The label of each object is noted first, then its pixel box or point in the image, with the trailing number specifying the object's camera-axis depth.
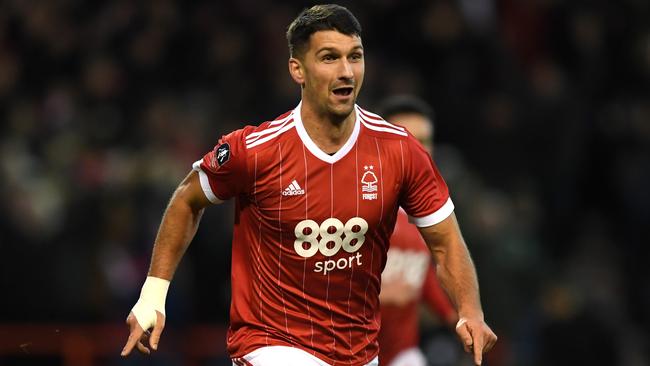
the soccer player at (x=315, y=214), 11.62
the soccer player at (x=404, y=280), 16.42
